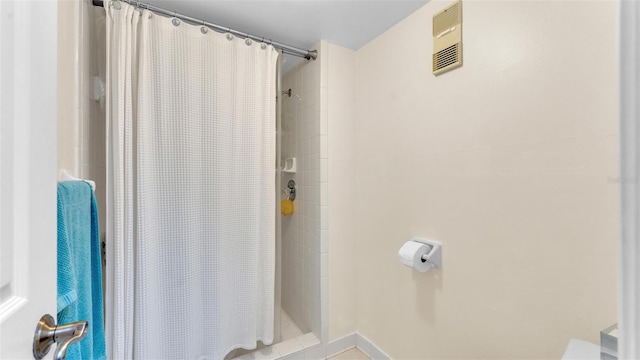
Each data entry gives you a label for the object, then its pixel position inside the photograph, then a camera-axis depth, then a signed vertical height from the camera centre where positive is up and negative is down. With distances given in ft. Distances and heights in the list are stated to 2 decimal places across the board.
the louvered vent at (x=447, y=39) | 3.76 +2.20
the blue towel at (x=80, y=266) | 1.86 -0.73
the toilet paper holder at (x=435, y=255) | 4.02 -1.22
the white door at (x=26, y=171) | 1.13 +0.05
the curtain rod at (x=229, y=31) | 4.12 +2.86
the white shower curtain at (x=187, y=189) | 3.84 -0.16
